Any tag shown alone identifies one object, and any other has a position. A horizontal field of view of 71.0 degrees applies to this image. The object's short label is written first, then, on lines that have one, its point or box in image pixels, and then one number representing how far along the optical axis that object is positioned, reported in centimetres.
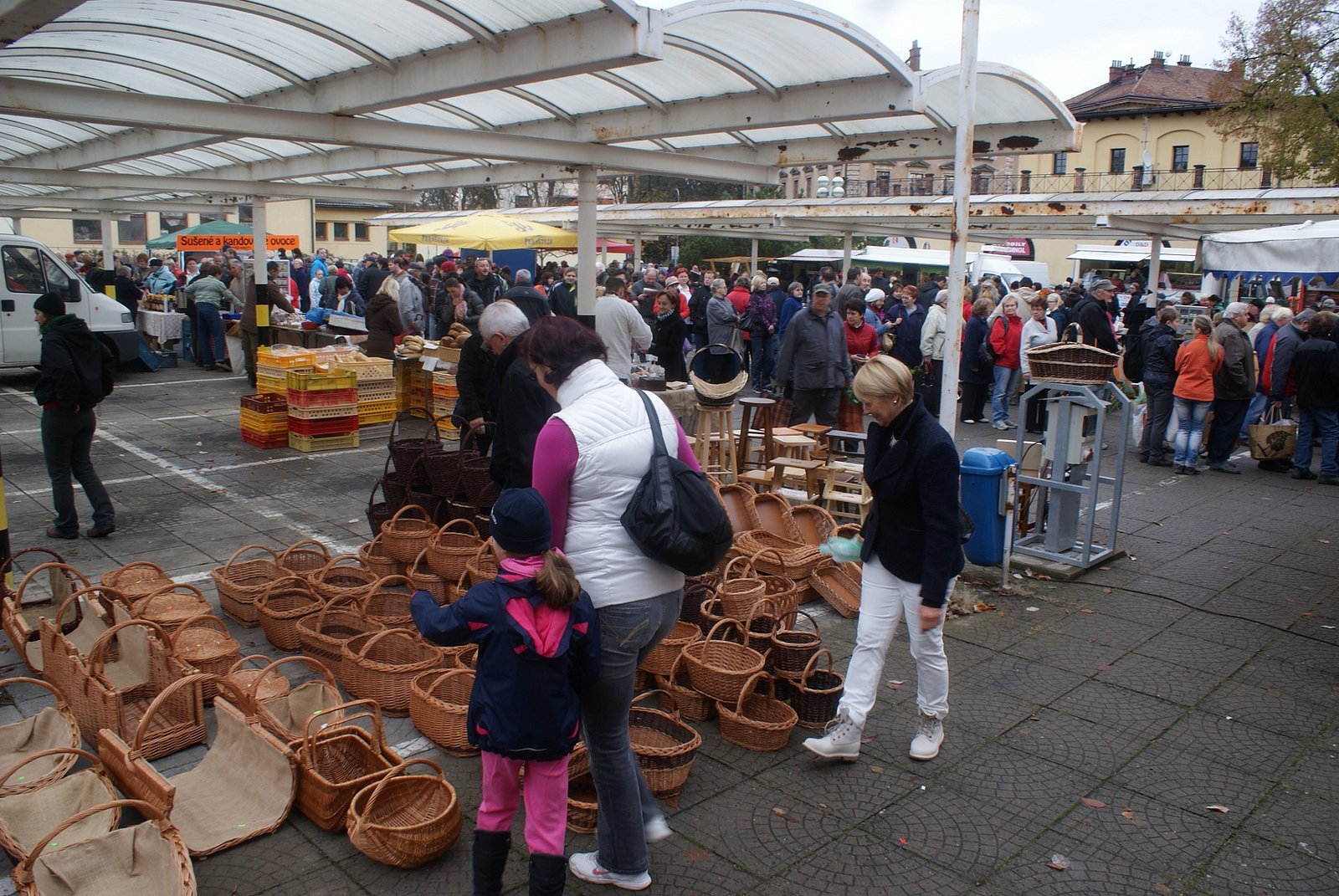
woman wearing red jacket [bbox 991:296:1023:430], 1202
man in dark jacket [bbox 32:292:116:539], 641
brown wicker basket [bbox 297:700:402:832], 343
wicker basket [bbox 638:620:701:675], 457
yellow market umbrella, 1343
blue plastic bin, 605
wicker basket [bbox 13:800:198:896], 288
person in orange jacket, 978
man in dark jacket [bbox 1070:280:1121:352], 1240
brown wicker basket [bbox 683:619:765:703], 426
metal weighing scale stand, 631
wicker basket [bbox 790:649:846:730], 430
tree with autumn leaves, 2122
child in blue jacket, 260
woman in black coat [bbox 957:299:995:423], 1219
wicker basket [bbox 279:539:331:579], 558
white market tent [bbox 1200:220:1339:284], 955
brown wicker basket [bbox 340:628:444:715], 430
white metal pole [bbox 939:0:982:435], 562
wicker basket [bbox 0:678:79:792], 364
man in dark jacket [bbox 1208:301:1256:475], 1002
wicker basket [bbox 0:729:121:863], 324
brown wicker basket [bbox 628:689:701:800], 361
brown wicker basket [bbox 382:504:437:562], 568
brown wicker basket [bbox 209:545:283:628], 525
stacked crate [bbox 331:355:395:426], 1069
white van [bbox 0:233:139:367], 1303
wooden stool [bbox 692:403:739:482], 761
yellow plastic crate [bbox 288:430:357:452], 973
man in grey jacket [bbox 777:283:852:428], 859
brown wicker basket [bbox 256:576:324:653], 491
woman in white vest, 280
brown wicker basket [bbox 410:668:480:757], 397
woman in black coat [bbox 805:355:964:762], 367
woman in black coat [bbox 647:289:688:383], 1183
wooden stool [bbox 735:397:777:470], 778
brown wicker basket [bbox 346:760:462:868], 319
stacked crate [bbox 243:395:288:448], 985
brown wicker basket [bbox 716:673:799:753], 407
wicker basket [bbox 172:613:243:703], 438
